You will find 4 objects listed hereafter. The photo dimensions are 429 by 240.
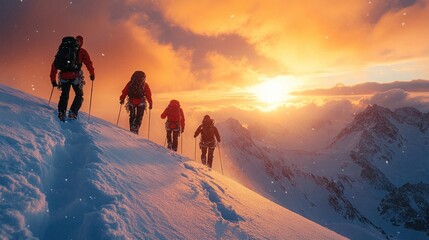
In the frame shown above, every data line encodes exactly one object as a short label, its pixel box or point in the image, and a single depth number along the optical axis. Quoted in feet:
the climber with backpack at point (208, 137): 60.39
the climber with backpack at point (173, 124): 55.06
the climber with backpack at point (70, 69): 32.40
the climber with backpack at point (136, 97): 47.50
